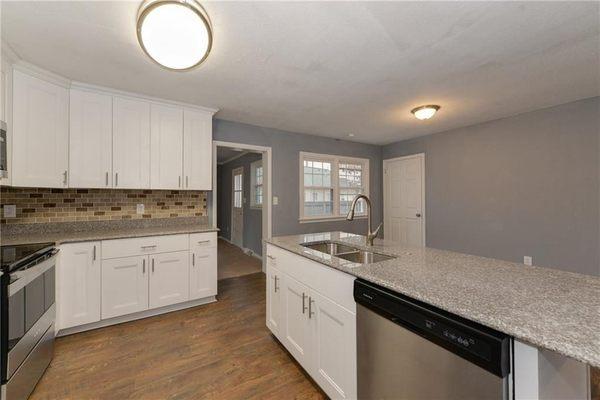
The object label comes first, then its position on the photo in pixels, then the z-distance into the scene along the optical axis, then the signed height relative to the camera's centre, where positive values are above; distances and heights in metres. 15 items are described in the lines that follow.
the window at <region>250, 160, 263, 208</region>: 5.18 +0.34
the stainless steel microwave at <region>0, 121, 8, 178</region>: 1.75 +0.36
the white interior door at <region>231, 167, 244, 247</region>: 5.88 -0.12
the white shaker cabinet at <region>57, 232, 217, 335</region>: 2.20 -0.75
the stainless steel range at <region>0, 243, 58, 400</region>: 1.37 -0.71
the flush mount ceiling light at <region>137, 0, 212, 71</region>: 1.33 +0.95
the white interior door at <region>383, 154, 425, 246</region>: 4.56 +0.03
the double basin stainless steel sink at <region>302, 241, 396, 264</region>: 1.76 -0.39
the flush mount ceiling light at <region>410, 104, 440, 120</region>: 2.93 +1.05
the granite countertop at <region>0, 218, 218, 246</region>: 2.21 -0.30
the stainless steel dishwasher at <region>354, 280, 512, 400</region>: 0.78 -0.56
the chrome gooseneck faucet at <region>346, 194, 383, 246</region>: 1.89 -0.19
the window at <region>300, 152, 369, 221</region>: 4.44 +0.32
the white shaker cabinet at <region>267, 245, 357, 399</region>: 1.33 -0.75
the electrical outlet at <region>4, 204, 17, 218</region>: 2.30 -0.08
